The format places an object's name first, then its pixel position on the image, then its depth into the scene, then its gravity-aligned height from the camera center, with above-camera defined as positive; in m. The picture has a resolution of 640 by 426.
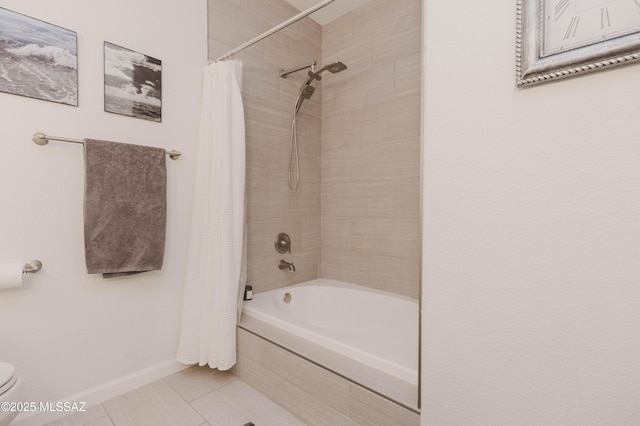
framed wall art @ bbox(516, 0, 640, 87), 0.56 +0.36
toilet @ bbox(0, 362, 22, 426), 0.91 -0.57
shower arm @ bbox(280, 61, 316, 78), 2.01 +1.01
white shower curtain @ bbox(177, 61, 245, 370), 1.57 -0.11
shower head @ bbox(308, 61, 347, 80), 2.00 +1.00
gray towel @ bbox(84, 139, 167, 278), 1.33 +0.02
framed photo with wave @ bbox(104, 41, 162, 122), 1.41 +0.65
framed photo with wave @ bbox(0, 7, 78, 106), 1.15 +0.64
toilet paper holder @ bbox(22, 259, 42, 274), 1.20 -0.23
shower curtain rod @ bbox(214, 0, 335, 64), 1.27 +0.92
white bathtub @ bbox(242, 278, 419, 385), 1.24 -0.61
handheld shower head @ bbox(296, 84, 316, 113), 2.14 +0.88
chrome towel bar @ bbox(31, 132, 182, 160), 1.22 +0.31
